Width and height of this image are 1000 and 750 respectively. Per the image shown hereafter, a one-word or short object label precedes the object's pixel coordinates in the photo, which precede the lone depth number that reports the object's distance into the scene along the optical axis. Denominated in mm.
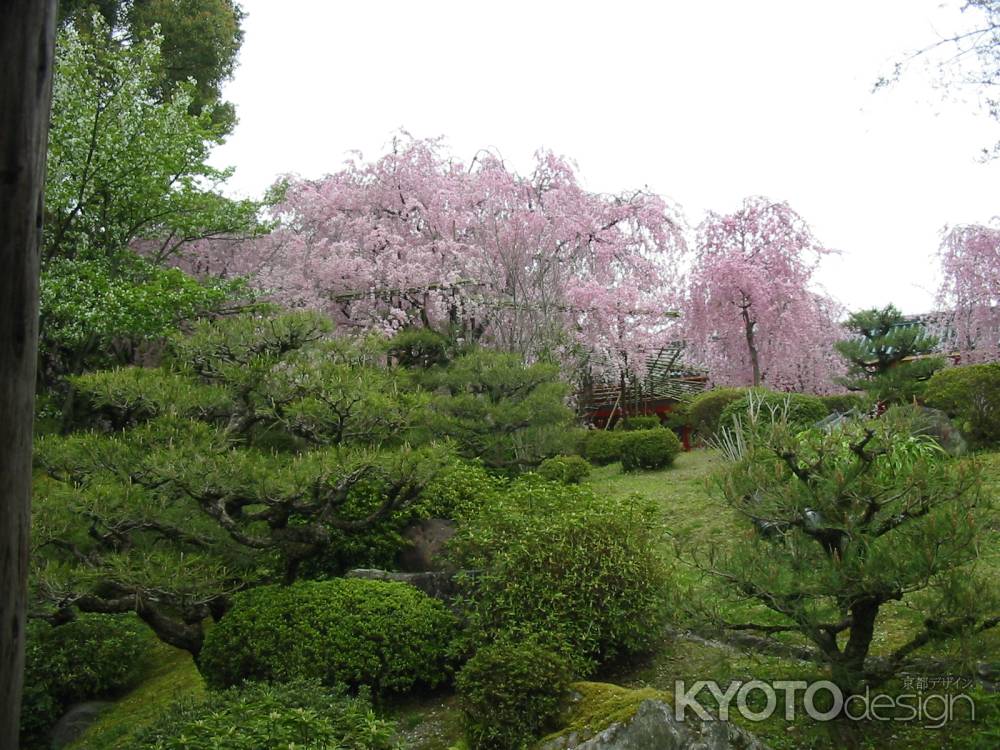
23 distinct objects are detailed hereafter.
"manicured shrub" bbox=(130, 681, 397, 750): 4152
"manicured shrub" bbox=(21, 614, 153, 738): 7254
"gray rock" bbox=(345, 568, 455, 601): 6809
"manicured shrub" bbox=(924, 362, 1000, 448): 11242
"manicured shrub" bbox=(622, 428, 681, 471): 13500
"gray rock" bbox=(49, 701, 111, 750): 7145
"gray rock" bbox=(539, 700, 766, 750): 4117
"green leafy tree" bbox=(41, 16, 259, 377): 11234
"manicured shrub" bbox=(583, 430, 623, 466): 14320
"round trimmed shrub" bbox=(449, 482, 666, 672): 5727
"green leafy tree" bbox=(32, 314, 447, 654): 6090
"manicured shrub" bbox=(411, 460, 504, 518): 7848
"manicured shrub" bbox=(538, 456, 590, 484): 11407
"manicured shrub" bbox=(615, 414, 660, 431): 17000
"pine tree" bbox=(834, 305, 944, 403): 13297
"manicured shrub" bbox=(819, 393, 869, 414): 16219
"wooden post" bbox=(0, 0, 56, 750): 1914
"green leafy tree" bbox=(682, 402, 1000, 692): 3955
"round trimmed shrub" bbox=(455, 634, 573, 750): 4805
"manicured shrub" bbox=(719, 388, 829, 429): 12883
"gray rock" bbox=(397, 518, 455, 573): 7703
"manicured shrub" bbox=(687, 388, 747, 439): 15391
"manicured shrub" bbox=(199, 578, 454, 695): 5809
